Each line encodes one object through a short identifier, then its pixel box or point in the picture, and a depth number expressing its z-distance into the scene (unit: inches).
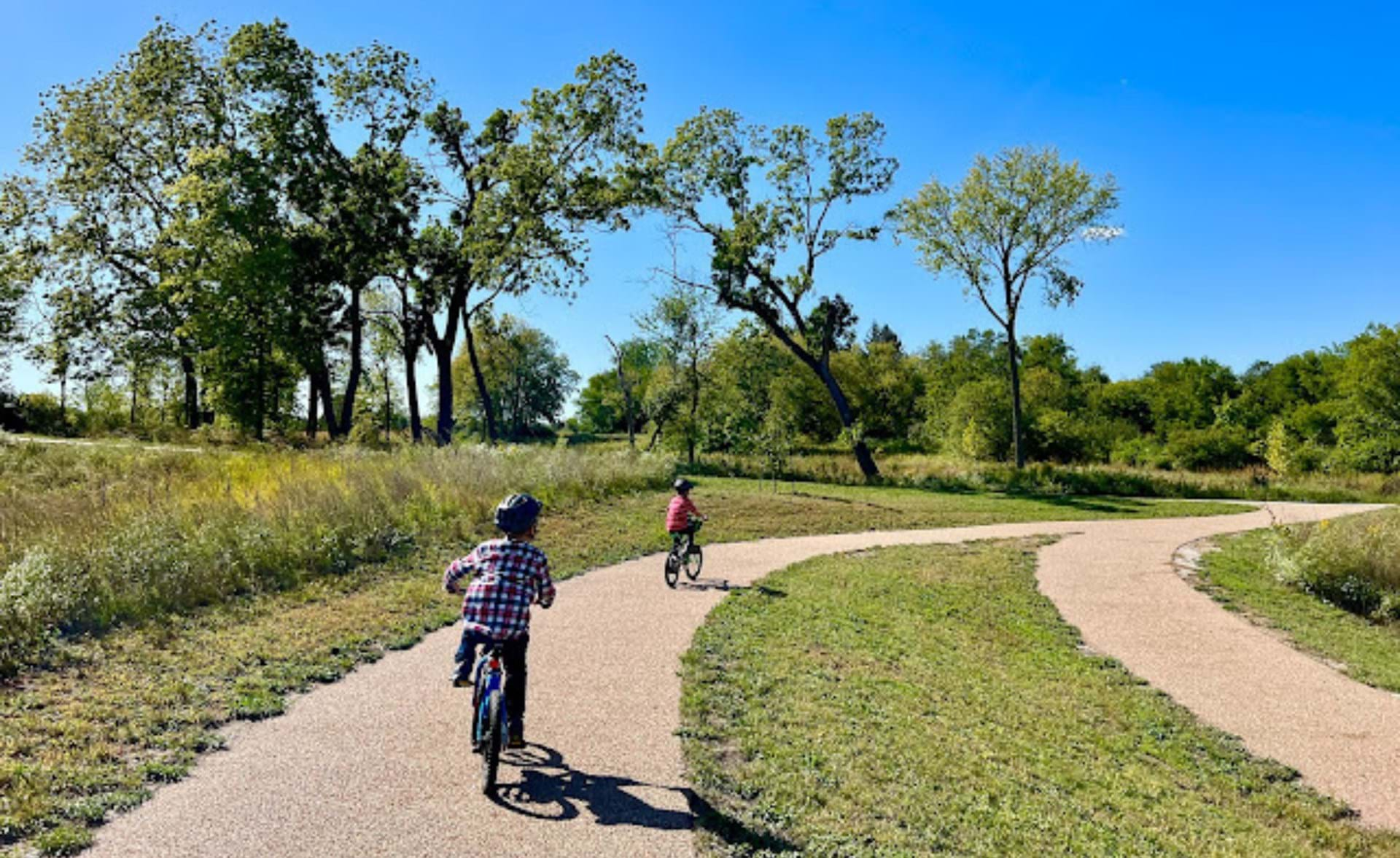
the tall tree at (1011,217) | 1279.5
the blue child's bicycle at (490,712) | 189.2
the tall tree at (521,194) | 1202.0
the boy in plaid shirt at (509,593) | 202.7
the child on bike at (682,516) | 454.0
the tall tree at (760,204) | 1278.3
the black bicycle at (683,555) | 456.1
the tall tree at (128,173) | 1274.6
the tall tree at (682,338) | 1533.0
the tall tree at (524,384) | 2373.9
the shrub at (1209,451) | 1696.6
